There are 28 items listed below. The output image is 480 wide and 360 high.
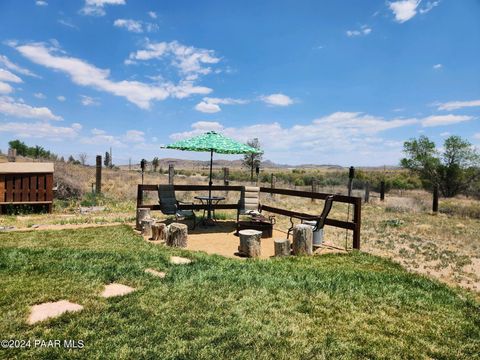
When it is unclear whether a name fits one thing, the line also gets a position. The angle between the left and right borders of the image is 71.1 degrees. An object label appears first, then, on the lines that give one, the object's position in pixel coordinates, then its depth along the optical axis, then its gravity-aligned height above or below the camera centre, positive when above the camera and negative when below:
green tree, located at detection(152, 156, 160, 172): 50.30 +1.53
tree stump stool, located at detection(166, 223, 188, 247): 6.70 -1.27
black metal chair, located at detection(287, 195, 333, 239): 7.17 -0.87
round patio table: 9.13 -0.94
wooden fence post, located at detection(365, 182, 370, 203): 19.88 -0.89
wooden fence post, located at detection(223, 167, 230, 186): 18.11 -0.13
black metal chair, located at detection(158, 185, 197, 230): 8.79 -0.83
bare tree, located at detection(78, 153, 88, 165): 37.38 +1.05
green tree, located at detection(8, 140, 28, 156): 38.33 +2.28
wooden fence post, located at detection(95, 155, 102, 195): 14.84 -0.36
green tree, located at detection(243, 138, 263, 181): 32.28 +1.56
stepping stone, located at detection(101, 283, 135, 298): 3.83 -1.42
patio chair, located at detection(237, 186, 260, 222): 9.22 -0.73
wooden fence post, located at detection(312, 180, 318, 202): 18.76 -0.48
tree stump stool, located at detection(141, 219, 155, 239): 7.74 -1.32
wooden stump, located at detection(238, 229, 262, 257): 6.28 -1.30
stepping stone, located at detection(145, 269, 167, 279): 4.59 -1.42
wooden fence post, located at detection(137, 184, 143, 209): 8.73 -0.74
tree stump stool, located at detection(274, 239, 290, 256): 6.31 -1.34
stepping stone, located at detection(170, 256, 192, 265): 5.28 -1.44
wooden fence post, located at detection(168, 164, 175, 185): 15.06 -0.06
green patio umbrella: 8.78 +0.75
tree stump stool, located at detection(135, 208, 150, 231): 8.38 -1.11
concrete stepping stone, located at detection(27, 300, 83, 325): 3.16 -1.41
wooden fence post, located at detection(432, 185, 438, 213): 16.45 -1.01
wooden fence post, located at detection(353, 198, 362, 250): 7.00 -0.99
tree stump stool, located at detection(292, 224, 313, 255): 6.48 -1.22
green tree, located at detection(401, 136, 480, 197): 28.06 +1.41
